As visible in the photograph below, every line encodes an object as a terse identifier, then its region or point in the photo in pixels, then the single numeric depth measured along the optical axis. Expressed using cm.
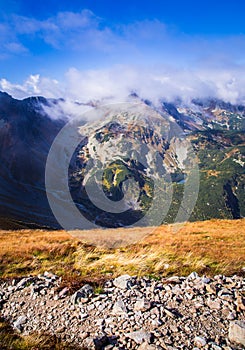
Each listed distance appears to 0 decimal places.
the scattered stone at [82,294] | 988
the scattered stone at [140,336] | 767
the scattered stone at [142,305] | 907
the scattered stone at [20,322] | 882
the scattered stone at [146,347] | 739
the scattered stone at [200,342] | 751
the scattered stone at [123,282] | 1072
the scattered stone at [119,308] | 904
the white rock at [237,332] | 781
